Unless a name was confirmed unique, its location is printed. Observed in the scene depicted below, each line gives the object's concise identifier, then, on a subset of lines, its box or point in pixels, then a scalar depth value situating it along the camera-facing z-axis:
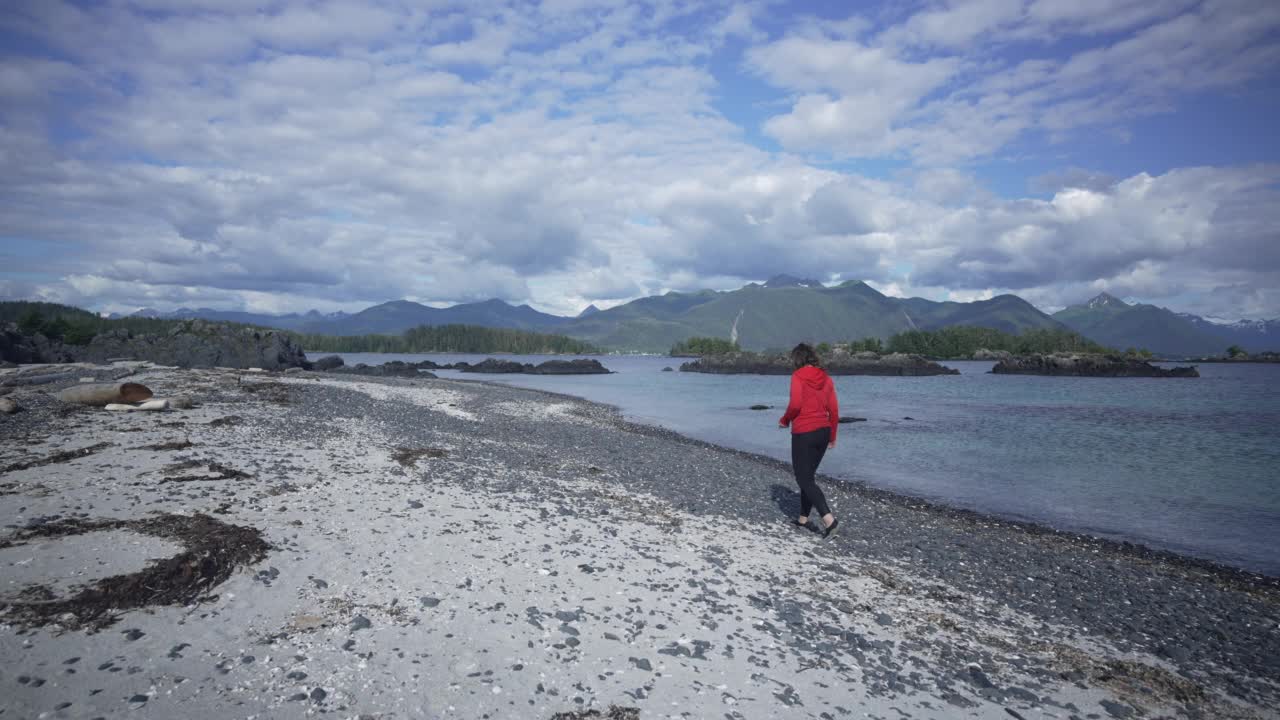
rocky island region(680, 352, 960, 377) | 118.56
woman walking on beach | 11.61
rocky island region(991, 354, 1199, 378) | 107.69
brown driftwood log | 17.58
